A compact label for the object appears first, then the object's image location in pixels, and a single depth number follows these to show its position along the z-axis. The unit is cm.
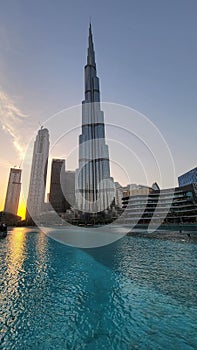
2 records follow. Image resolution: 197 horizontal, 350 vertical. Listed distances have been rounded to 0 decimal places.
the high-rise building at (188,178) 15261
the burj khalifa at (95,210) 19888
